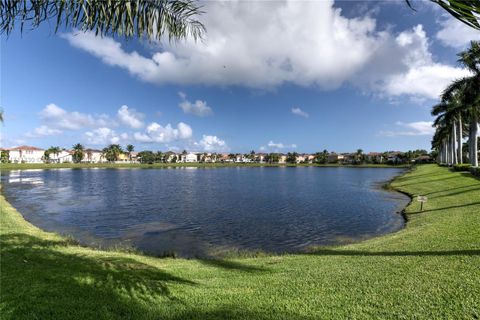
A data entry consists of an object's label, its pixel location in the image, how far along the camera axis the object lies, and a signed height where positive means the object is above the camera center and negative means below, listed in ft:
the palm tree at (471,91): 112.16 +29.59
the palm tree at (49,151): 644.44 +24.02
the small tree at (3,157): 534.65 +9.35
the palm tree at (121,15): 15.16 +8.44
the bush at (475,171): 111.63 -4.88
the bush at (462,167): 140.48 -4.15
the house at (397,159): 567.26 +0.36
